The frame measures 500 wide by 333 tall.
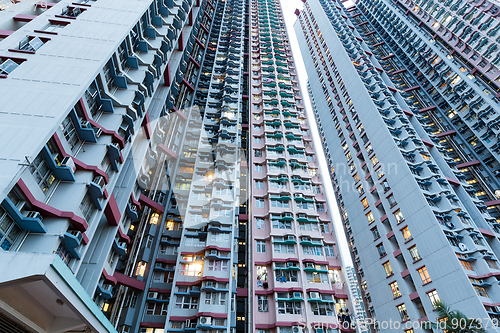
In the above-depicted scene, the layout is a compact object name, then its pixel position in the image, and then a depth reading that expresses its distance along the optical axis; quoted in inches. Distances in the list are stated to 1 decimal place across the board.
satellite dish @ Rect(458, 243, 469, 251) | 1191.9
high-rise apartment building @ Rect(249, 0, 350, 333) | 1235.2
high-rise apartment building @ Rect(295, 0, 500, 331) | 1204.5
